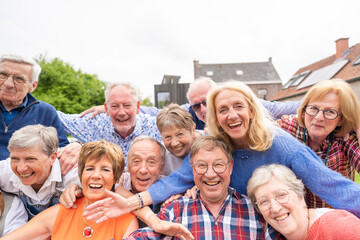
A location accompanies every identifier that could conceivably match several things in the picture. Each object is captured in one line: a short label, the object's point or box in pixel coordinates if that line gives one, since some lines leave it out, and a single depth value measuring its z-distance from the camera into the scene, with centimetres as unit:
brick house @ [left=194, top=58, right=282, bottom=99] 3519
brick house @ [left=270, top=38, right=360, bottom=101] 1782
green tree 2408
